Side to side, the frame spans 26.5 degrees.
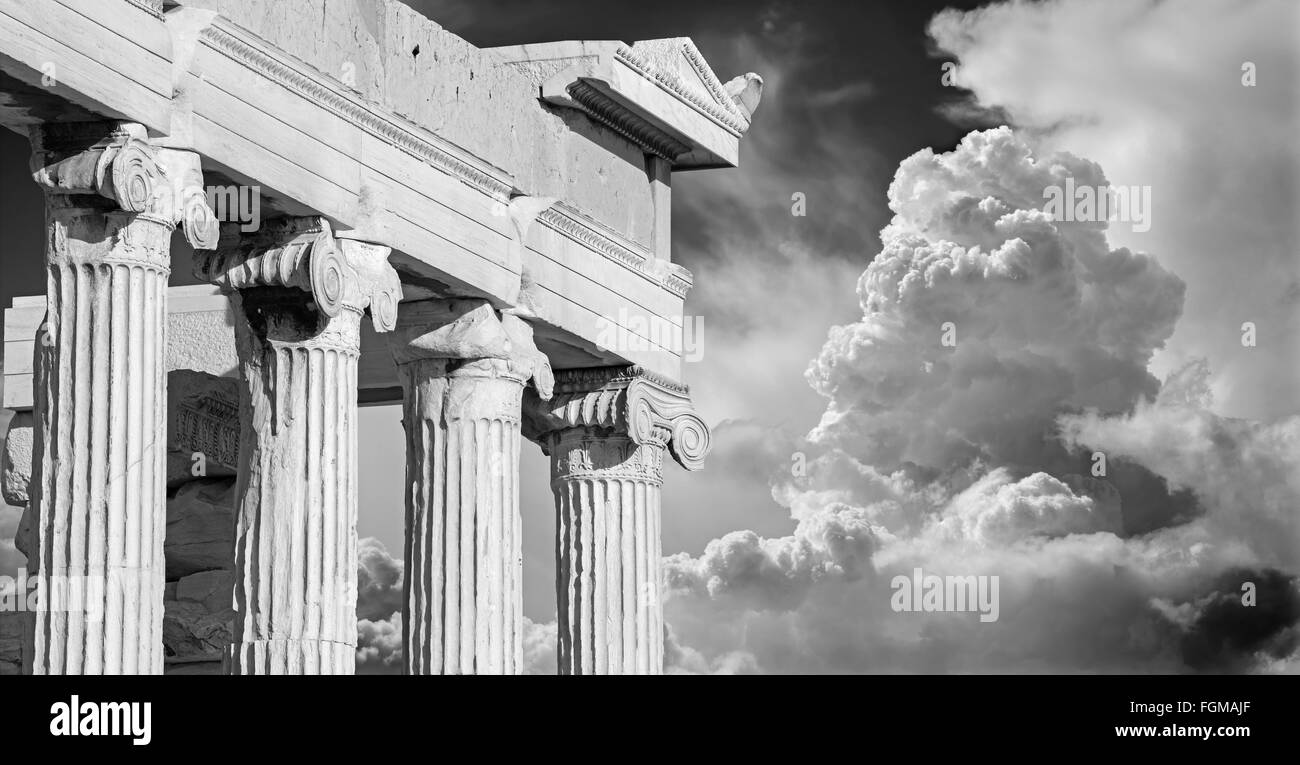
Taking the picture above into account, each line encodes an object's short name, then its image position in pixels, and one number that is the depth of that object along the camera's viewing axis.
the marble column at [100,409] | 23.83
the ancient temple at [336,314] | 24.23
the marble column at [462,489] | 30.34
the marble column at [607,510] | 33.84
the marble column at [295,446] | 27.20
